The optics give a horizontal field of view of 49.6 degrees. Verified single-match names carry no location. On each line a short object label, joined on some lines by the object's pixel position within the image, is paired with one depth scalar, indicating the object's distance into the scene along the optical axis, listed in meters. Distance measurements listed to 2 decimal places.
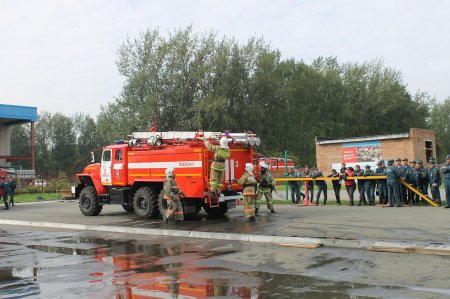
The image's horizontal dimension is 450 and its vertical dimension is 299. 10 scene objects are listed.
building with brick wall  32.22
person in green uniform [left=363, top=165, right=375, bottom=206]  18.30
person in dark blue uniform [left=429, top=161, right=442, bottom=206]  16.89
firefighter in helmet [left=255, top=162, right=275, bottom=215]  16.02
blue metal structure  49.28
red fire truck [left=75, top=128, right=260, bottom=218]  14.57
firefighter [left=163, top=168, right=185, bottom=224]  14.05
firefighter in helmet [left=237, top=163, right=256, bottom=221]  14.19
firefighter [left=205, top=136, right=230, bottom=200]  13.92
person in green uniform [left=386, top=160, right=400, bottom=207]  17.11
